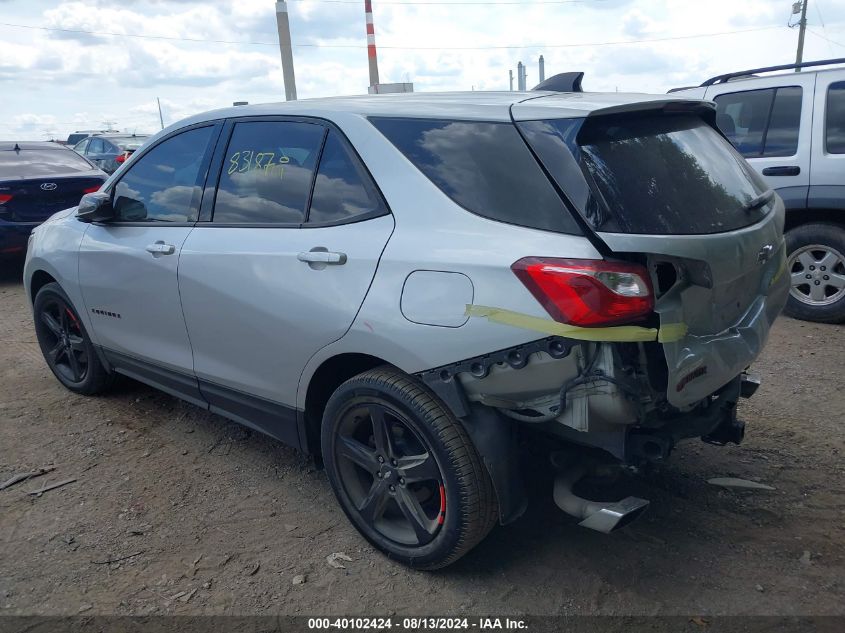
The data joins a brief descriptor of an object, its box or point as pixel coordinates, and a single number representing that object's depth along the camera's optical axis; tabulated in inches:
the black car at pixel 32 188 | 313.7
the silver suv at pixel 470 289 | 92.0
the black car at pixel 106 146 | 692.1
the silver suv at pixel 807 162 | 224.4
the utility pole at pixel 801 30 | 1327.5
